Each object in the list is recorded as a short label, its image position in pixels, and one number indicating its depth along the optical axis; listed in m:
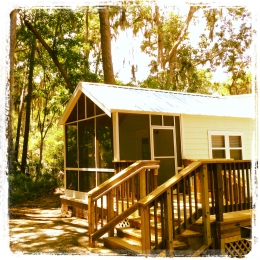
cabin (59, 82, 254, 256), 5.19
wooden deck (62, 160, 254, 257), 4.77
